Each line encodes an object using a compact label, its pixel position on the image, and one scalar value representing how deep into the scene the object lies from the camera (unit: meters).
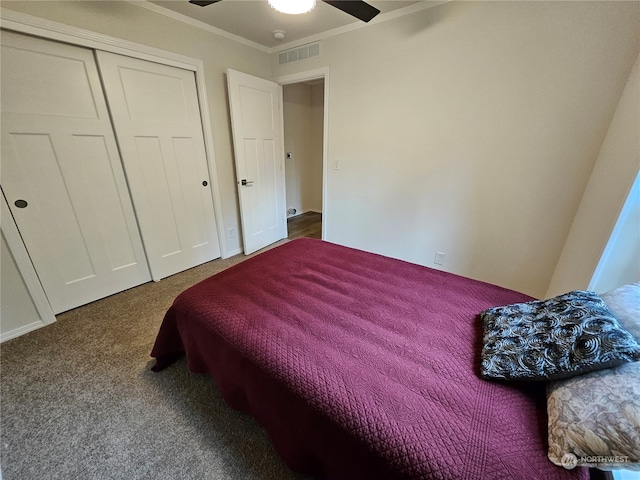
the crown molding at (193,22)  2.05
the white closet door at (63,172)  1.67
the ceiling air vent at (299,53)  2.67
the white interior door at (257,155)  2.75
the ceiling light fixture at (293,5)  1.29
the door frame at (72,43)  1.59
